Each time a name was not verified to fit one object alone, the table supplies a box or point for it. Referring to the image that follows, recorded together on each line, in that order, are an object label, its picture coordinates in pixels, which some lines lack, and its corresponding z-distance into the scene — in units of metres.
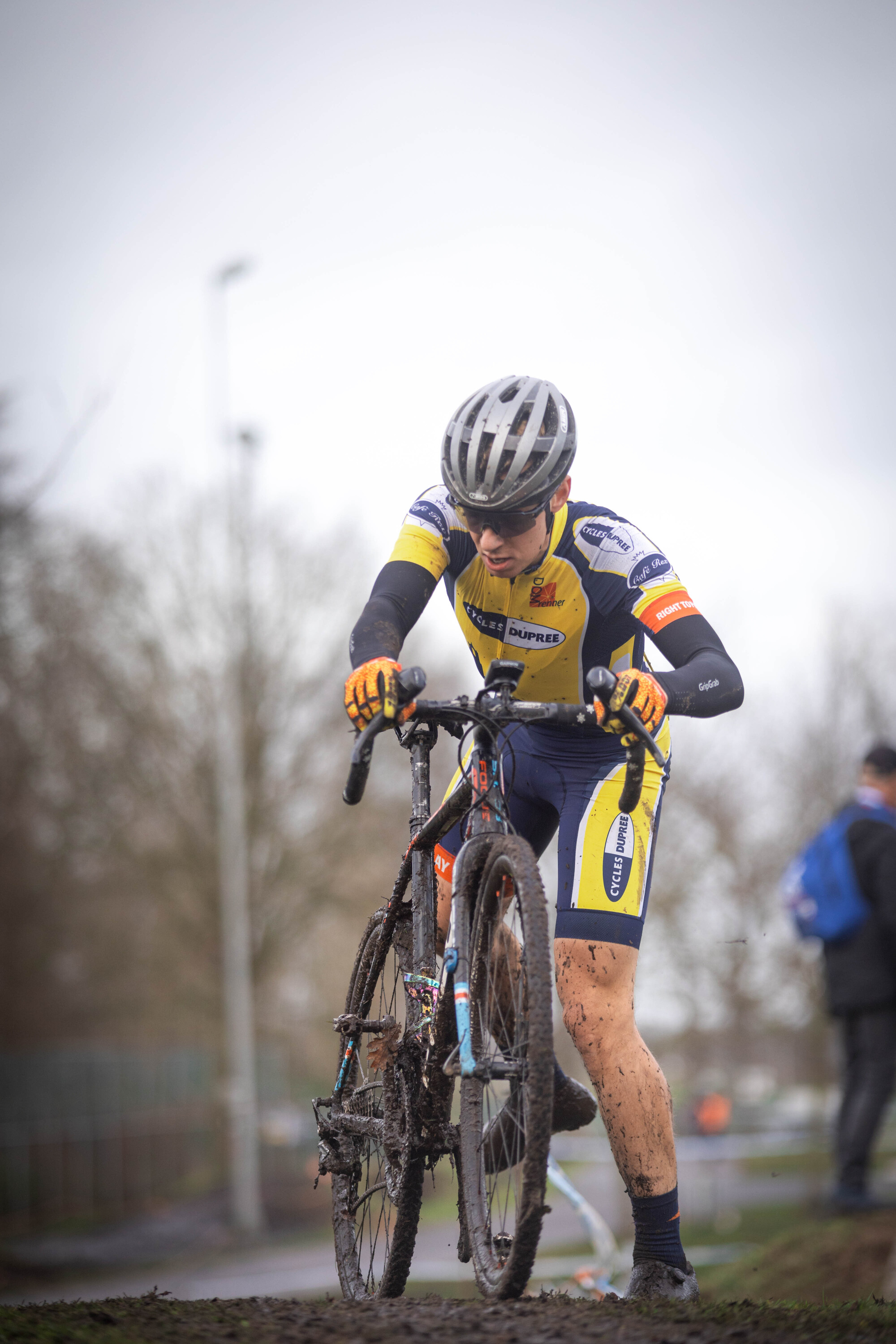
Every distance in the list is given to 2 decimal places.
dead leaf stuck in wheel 8.52
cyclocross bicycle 6.84
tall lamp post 47.06
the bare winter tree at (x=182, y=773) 50.16
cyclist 7.95
